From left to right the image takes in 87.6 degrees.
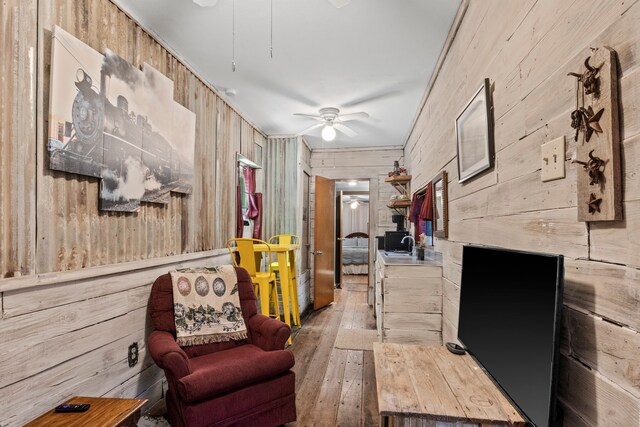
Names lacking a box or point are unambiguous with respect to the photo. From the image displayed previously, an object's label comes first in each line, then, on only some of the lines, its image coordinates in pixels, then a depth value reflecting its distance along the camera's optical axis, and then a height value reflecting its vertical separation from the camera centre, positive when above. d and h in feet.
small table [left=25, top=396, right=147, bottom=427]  4.70 -2.90
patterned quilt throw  7.47 -2.08
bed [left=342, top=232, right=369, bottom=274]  27.66 -3.50
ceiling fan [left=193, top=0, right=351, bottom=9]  5.57 +3.64
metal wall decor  2.54 +0.67
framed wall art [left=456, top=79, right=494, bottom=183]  5.24 +1.47
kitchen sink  11.28 -1.25
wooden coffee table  3.52 -2.09
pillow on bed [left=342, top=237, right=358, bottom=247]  31.09 -2.12
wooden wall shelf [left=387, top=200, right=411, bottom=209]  14.80 +0.70
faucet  12.90 -0.98
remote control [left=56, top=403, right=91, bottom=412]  5.00 -2.86
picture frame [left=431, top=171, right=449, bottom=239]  8.13 +0.33
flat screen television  2.93 -1.13
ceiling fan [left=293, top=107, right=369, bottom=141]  12.50 +3.87
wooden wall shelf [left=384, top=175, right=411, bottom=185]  14.84 +1.81
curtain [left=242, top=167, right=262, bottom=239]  14.34 +0.76
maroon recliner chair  5.99 -3.00
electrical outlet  7.01 -2.89
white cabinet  8.40 -2.14
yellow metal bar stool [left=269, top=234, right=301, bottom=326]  13.38 -2.96
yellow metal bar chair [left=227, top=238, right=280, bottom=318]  11.05 -1.56
